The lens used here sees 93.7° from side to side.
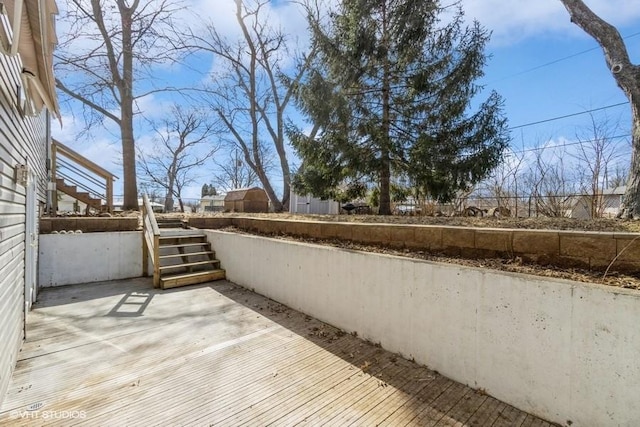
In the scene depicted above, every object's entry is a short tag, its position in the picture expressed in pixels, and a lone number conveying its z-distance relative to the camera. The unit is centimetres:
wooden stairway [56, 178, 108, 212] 854
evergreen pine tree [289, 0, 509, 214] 582
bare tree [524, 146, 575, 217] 537
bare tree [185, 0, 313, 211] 1264
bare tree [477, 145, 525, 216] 681
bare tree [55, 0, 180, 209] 922
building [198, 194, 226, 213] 2627
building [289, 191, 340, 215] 1355
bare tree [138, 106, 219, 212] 2088
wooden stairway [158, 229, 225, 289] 578
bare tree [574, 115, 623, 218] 566
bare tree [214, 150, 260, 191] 2773
